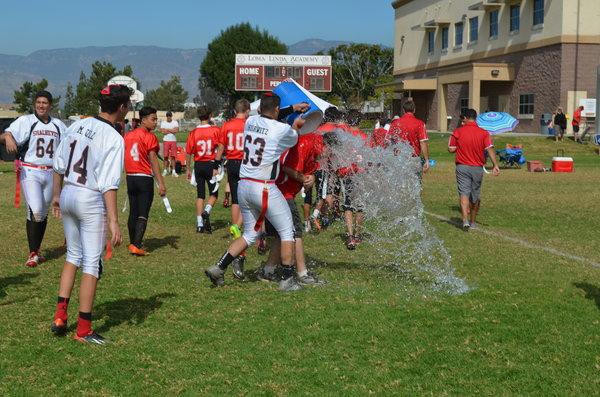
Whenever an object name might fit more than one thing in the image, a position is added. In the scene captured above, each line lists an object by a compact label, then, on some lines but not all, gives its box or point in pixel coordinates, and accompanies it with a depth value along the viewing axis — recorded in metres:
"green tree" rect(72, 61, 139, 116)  71.50
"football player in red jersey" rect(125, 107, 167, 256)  10.21
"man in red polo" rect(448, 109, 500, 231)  12.03
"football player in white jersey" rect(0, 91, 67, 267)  9.02
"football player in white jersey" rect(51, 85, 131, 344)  5.85
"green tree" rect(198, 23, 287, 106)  89.62
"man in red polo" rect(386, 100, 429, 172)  12.30
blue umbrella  25.67
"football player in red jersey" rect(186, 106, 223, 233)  11.82
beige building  41.00
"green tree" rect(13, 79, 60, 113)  71.22
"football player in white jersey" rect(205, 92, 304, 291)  7.30
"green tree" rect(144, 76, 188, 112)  127.25
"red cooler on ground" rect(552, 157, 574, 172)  24.50
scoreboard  45.57
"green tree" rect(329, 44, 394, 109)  84.25
